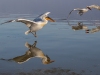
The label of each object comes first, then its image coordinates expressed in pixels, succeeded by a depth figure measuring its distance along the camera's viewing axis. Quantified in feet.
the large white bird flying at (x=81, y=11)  62.55
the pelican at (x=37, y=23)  34.63
